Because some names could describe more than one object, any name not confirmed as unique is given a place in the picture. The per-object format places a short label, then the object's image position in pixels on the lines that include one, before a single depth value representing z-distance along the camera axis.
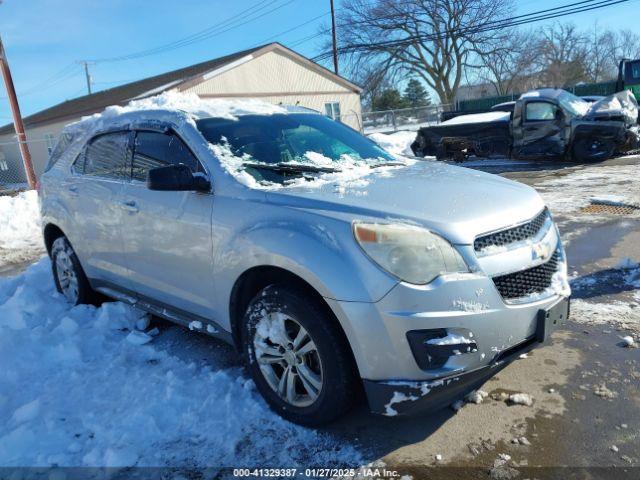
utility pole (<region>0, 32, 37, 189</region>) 14.39
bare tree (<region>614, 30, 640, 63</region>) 60.01
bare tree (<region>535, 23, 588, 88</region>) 51.69
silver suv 2.43
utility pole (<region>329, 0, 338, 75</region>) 29.89
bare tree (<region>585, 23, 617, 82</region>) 57.22
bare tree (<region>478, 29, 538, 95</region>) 46.22
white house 22.64
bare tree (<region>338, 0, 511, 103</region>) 43.88
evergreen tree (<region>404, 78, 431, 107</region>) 65.19
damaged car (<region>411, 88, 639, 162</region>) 12.16
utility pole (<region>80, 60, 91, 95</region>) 54.12
